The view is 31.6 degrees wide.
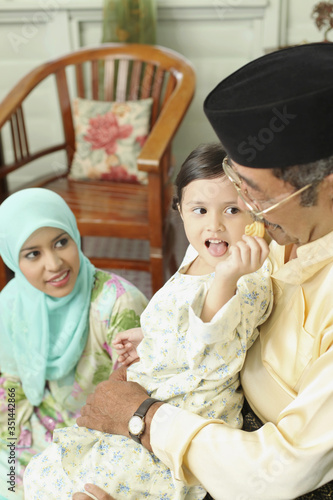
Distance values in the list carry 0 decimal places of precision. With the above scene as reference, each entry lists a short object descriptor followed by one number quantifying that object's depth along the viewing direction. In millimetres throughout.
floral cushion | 2932
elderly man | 904
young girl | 1116
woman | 1719
